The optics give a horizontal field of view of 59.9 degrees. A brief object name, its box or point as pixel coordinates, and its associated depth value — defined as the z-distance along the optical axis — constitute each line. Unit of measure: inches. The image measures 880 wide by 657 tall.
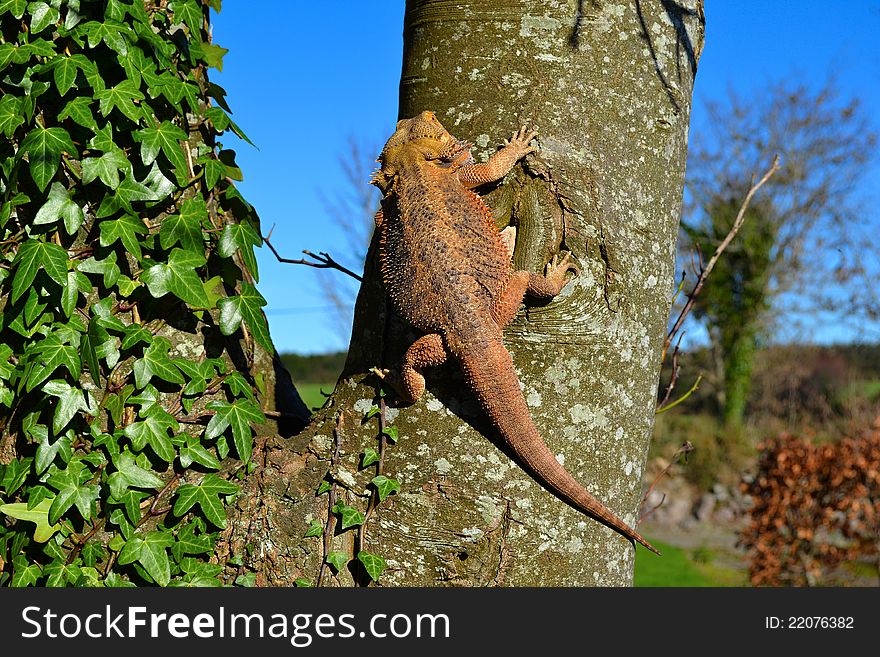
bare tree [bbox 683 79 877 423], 736.3
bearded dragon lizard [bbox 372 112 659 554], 88.7
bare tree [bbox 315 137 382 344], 583.2
